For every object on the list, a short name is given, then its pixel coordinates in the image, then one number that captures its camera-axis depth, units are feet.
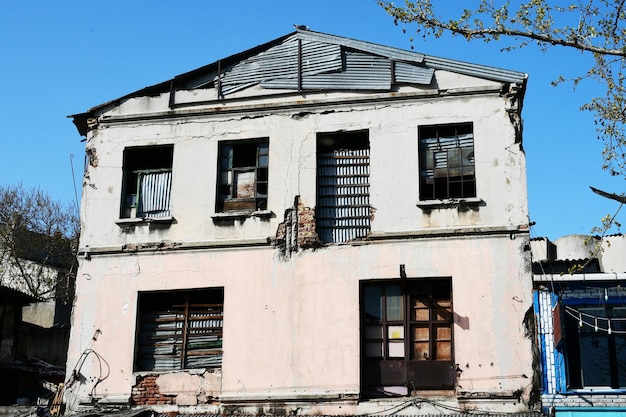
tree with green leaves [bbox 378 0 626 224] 37.22
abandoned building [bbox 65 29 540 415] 48.57
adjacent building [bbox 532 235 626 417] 45.65
